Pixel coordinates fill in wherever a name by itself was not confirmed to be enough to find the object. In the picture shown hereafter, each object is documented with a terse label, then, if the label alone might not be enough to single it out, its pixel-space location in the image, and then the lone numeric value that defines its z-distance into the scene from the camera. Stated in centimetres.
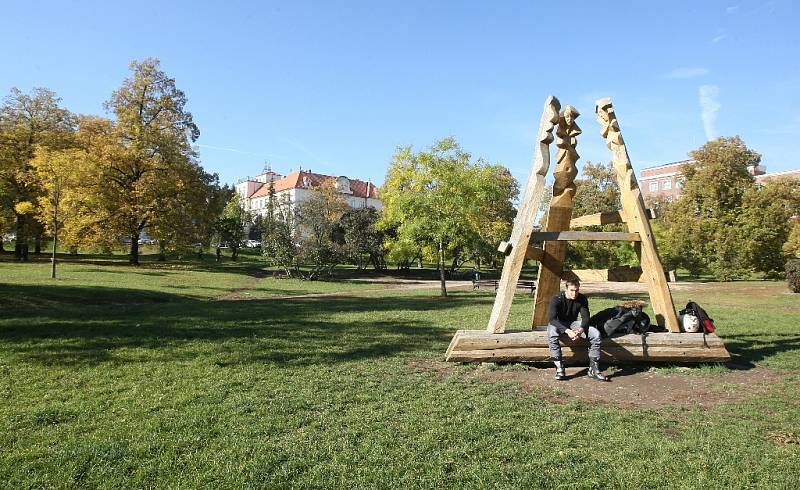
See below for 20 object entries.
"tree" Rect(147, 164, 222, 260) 3466
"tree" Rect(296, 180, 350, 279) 3278
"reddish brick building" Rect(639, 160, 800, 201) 8181
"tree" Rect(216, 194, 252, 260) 5462
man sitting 714
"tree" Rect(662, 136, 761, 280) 3538
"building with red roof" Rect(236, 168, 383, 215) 9506
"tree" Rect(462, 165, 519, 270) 2233
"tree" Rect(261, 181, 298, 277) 3297
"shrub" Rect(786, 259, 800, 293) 2353
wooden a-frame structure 755
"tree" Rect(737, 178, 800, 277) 3406
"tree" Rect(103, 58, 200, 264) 3406
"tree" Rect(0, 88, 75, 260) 3468
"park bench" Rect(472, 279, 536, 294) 2261
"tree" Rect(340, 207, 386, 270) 3994
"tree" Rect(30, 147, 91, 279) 2725
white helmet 787
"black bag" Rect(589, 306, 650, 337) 771
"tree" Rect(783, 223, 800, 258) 4012
